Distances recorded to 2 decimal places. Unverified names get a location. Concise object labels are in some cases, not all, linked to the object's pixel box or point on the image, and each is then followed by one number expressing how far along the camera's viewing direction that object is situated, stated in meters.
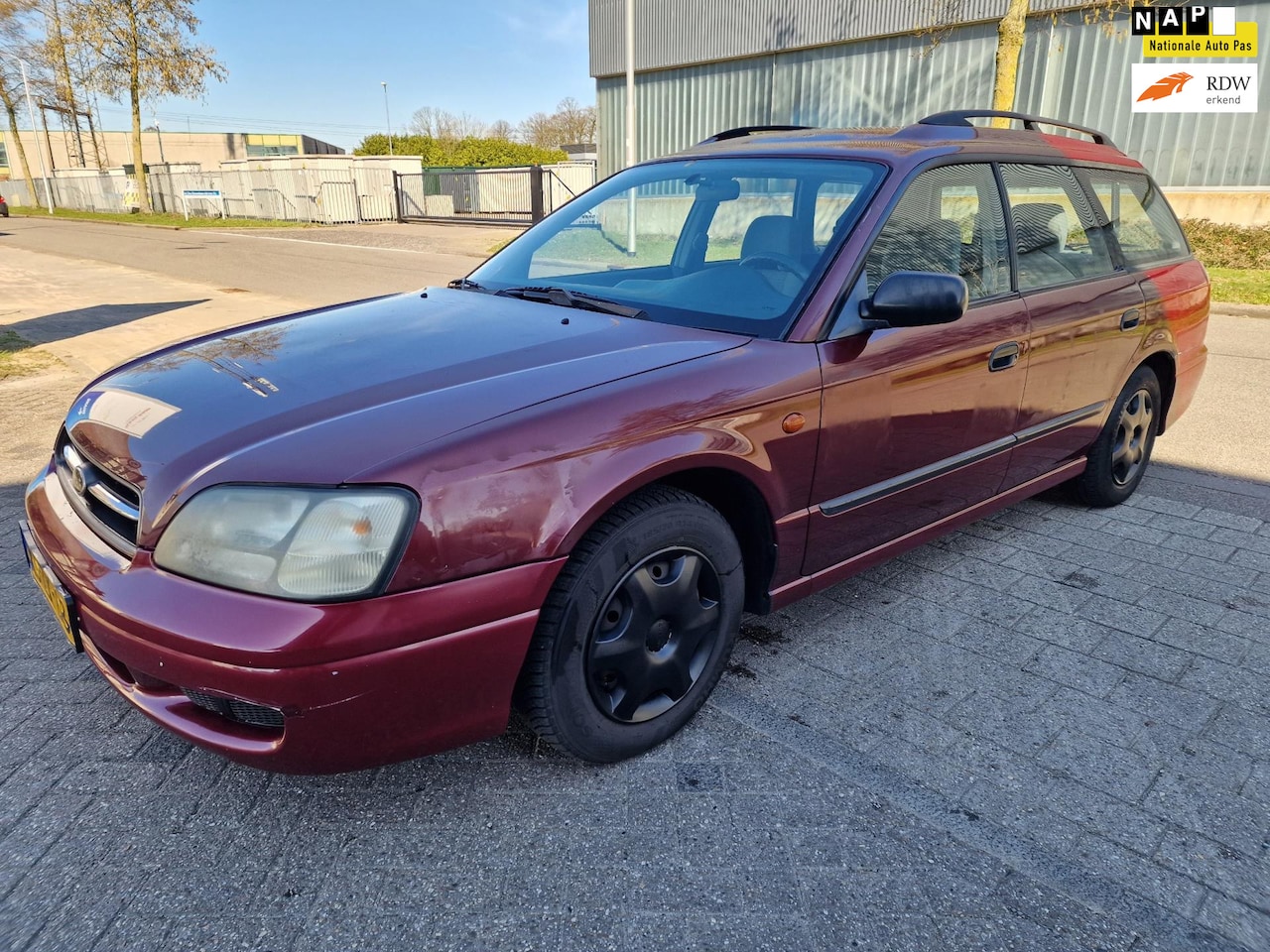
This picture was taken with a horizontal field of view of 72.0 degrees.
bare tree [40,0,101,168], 38.59
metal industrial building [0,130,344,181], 78.62
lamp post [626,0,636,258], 13.93
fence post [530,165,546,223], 26.00
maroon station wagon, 1.82
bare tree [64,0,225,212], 34.69
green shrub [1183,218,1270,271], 13.40
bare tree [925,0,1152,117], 12.08
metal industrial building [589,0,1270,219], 15.33
